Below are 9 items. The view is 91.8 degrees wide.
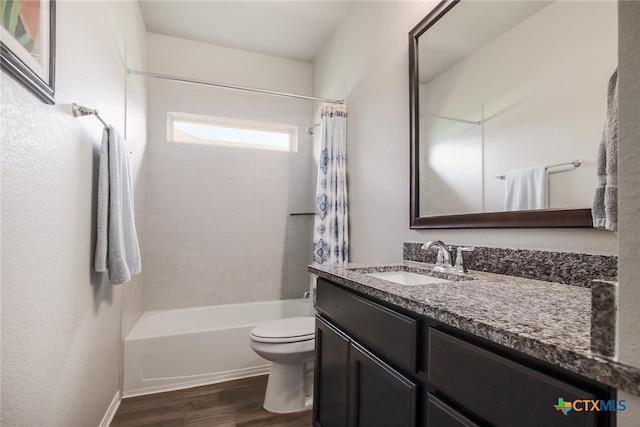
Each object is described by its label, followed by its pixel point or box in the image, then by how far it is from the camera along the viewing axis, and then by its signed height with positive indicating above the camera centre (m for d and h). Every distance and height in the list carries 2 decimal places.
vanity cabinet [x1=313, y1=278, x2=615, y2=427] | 0.50 -0.36
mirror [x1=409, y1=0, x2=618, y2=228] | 0.97 +0.43
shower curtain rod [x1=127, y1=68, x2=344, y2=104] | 2.14 +0.98
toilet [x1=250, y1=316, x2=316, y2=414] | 1.79 -0.88
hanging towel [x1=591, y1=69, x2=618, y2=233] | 0.61 +0.09
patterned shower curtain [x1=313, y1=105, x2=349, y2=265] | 2.24 +0.15
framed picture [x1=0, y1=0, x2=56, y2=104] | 0.76 +0.47
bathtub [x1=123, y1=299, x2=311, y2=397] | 2.01 -0.98
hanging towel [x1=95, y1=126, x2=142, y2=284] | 1.38 +0.00
